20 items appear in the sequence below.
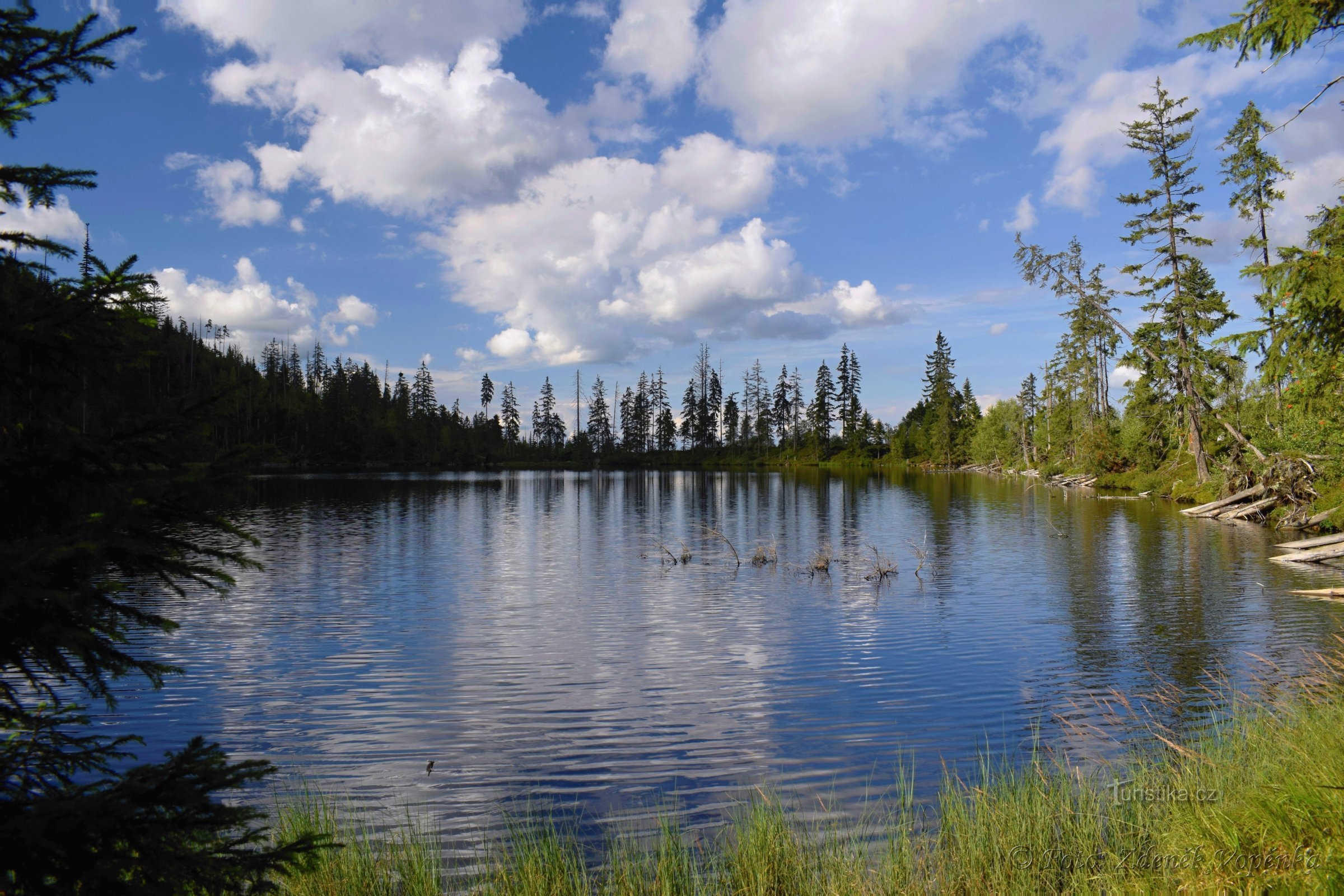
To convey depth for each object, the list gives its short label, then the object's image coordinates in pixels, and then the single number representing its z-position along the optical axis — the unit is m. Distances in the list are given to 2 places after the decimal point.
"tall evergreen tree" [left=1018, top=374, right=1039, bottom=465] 96.50
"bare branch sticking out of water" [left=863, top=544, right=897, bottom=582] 24.05
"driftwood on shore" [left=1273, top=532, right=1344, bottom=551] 24.09
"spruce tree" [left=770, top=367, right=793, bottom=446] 147.88
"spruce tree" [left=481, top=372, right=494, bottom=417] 157.50
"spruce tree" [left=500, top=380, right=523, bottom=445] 158.25
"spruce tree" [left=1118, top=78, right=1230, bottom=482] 44.28
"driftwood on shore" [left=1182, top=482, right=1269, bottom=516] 36.69
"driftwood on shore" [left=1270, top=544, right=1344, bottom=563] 23.67
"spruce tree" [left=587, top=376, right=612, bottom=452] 157.25
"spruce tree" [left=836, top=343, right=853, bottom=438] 141.38
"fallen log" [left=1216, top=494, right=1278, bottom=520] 35.72
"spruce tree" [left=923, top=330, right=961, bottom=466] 117.50
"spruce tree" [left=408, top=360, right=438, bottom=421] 155.62
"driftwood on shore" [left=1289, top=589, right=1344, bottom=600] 18.81
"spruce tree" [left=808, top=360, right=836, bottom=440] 139.12
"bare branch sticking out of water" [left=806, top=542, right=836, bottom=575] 25.03
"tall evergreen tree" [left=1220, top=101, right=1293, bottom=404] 39.47
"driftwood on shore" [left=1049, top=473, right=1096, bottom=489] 62.56
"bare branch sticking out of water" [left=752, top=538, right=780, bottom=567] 26.59
